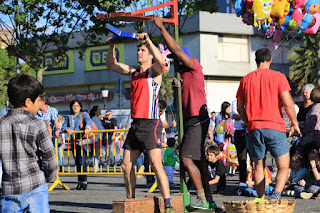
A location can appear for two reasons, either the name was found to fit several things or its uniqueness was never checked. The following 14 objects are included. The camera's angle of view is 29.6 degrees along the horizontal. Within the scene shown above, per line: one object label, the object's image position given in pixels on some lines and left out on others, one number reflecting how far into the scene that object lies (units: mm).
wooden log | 6703
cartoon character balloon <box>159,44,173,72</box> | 7422
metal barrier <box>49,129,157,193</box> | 12094
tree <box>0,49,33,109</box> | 53169
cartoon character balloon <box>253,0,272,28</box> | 10148
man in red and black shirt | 7086
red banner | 49300
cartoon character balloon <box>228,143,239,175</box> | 14320
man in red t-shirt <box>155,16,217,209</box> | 7332
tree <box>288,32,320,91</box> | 43844
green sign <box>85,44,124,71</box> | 46906
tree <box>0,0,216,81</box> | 23875
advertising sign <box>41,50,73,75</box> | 50344
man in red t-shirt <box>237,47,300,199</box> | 7094
